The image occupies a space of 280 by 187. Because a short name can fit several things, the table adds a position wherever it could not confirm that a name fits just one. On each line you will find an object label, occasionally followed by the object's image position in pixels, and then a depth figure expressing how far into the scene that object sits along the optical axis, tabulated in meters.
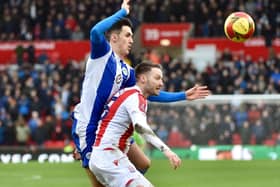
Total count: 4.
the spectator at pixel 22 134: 42.35
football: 17.31
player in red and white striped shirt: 12.49
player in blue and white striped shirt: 13.70
